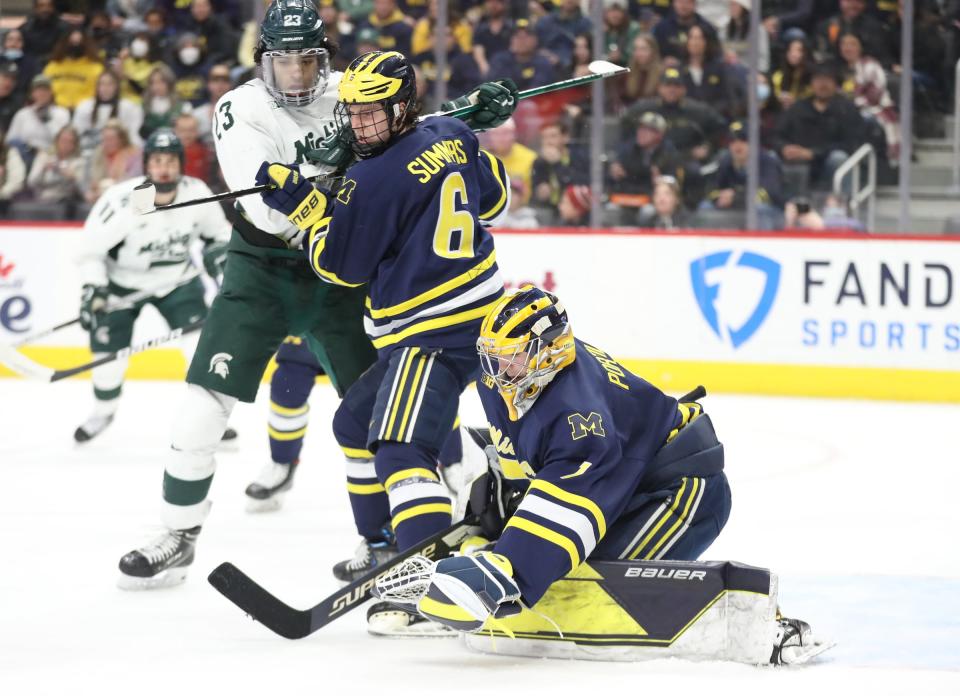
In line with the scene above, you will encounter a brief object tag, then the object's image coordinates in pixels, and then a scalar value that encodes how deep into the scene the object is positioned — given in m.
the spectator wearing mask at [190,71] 16.42
